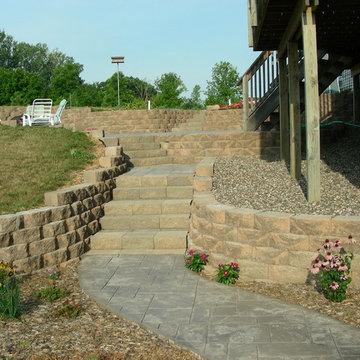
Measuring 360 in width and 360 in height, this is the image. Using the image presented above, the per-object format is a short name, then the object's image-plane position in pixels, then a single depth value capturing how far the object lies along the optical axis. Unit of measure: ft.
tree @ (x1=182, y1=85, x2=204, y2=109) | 112.05
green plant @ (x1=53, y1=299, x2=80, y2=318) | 13.37
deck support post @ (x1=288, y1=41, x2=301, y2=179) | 23.25
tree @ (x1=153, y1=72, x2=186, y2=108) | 96.98
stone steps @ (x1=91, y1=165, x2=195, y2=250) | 20.49
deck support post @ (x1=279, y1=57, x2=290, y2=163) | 28.22
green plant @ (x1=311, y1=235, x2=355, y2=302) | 13.52
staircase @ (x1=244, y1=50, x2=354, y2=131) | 33.19
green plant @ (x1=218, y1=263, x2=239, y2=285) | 15.92
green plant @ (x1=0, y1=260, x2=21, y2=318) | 12.91
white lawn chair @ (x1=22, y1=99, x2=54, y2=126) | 45.47
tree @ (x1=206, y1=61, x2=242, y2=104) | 99.25
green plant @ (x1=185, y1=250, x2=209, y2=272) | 17.25
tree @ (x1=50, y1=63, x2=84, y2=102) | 151.79
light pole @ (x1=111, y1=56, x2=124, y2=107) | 83.92
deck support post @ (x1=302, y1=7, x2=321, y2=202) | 17.94
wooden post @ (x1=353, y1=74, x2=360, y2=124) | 40.09
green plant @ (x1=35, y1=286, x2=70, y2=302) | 14.85
